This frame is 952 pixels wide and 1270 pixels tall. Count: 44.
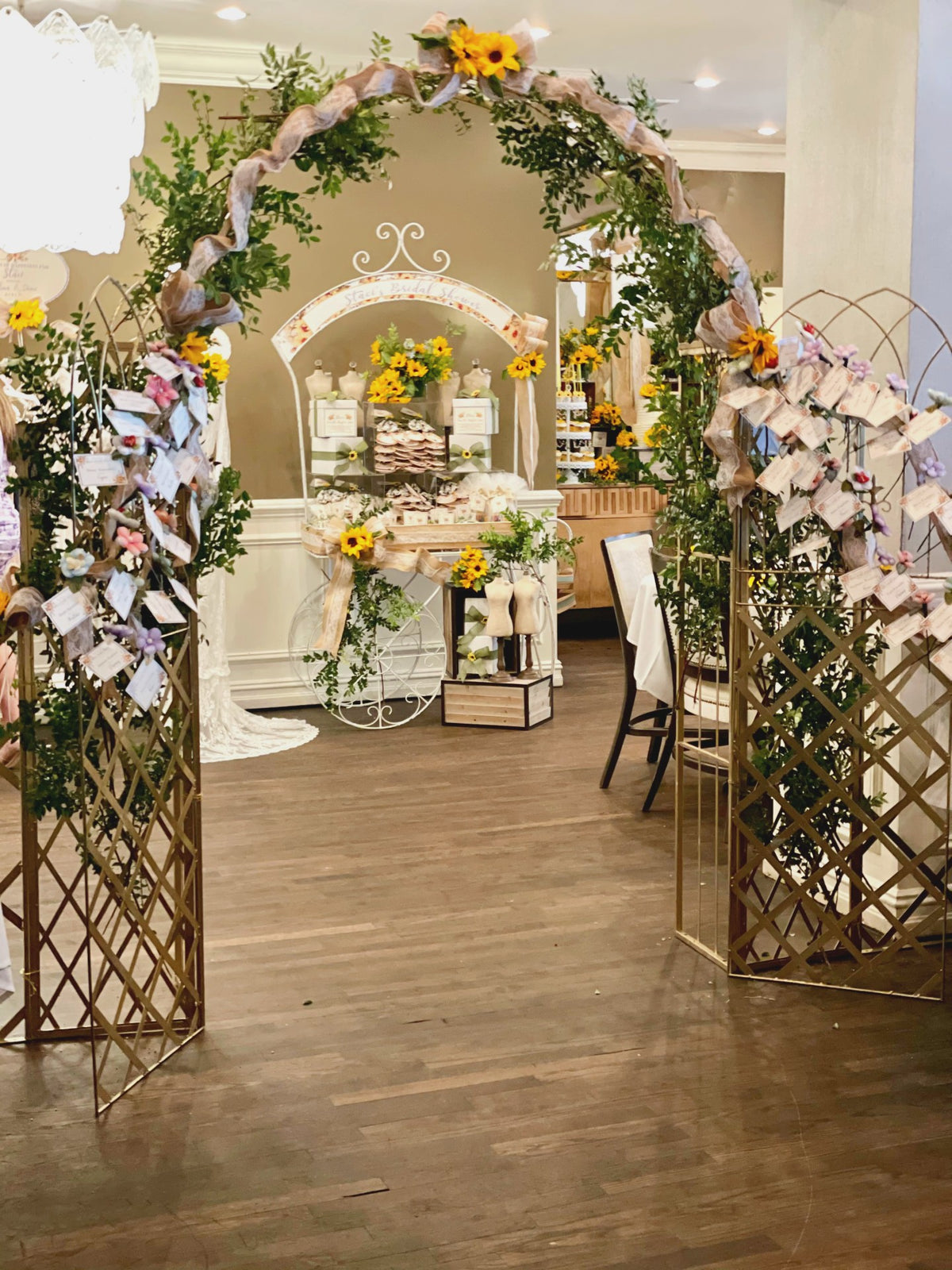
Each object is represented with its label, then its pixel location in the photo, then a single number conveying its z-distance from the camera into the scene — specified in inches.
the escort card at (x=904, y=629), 127.0
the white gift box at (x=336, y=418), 250.7
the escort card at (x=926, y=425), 126.0
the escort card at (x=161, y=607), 111.0
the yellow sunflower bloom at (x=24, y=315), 157.4
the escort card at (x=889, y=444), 126.9
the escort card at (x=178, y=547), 111.0
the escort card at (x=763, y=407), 124.4
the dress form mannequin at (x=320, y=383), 253.4
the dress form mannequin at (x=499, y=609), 243.1
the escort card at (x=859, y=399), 125.7
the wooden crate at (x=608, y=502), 346.3
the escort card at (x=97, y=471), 106.3
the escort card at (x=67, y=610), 105.4
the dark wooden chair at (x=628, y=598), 202.2
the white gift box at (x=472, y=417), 256.1
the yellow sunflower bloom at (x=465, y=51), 116.0
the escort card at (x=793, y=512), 125.8
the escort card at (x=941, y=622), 126.6
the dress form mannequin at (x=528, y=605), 245.1
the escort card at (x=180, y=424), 111.2
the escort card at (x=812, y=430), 123.9
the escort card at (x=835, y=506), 125.6
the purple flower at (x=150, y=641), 111.4
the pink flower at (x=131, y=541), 107.9
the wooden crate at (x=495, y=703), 246.2
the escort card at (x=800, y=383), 125.0
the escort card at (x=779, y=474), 123.8
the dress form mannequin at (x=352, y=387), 253.9
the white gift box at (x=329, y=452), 252.5
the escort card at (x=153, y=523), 108.7
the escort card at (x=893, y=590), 127.0
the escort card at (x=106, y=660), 108.3
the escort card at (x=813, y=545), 126.5
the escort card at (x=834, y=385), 125.3
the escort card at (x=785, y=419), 123.9
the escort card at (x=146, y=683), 111.2
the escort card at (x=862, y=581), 126.7
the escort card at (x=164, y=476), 109.6
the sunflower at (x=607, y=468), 354.6
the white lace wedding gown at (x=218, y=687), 230.1
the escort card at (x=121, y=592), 107.8
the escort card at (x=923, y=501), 128.0
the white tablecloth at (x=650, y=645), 194.5
